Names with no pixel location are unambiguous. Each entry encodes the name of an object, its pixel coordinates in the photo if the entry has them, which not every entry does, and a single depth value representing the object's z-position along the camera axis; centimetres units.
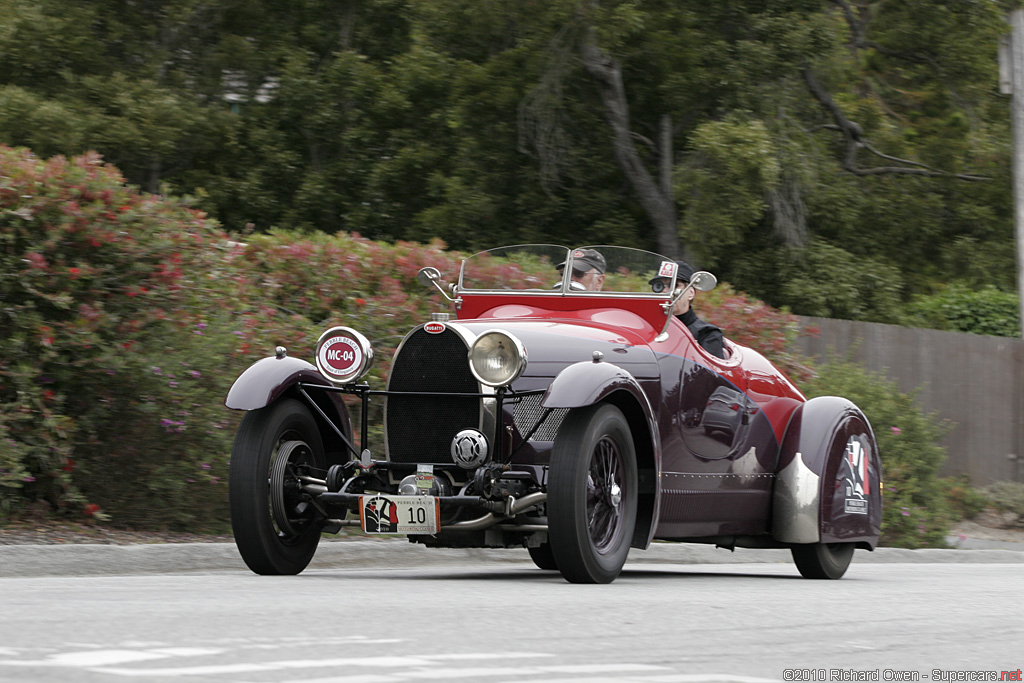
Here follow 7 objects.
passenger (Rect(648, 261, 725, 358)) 1795
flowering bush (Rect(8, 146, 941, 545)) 1798
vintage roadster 1478
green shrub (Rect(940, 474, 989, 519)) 3528
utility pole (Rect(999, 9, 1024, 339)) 3922
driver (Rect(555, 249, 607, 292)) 1780
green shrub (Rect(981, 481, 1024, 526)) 3500
